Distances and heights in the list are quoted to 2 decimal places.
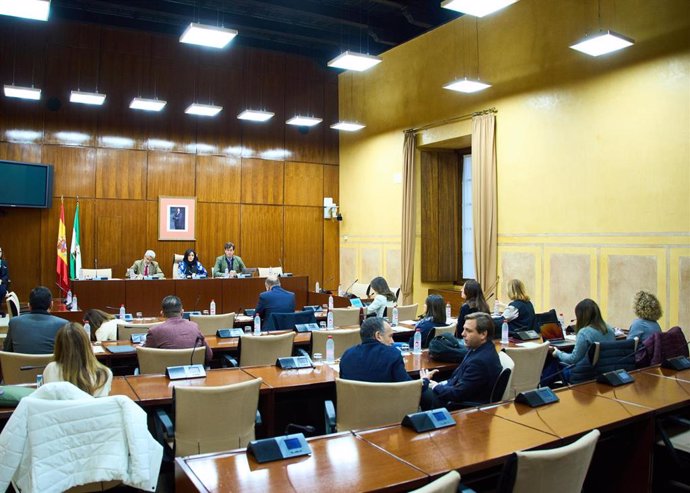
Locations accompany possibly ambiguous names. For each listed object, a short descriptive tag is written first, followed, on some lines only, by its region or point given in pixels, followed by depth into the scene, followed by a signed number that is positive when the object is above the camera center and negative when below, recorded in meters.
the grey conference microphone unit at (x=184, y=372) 3.70 -0.79
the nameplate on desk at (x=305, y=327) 5.88 -0.78
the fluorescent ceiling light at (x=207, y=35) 7.19 +2.79
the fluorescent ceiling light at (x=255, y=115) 10.36 +2.48
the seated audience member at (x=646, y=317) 4.84 -0.55
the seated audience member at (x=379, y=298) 6.86 -0.56
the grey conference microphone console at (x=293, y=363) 4.07 -0.80
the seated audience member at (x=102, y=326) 5.31 -0.70
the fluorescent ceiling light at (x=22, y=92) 9.00 +2.51
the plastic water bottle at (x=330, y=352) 4.29 -0.76
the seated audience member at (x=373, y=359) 3.42 -0.65
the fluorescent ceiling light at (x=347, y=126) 10.82 +2.38
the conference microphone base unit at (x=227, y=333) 5.45 -0.78
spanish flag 9.93 -0.18
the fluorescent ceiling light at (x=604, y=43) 6.16 +2.29
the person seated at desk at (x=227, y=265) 10.37 -0.25
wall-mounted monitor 9.66 +1.13
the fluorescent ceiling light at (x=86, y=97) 9.17 +2.49
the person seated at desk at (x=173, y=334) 4.46 -0.65
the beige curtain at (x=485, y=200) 8.94 +0.82
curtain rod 9.10 +2.26
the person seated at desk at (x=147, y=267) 9.97 -0.28
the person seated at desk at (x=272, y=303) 6.56 -0.60
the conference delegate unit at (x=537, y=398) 3.06 -0.79
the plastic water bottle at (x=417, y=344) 4.72 -0.76
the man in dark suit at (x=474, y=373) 3.46 -0.73
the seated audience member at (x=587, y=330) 4.39 -0.60
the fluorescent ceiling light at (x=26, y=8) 6.14 +2.66
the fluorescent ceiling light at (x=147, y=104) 9.71 +2.52
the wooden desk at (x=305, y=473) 2.02 -0.82
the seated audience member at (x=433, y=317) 5.38 -0.62
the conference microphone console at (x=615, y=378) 3.55 -0.79
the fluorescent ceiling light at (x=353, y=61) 7.97 +2.72
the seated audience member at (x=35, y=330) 4.45 -0.62
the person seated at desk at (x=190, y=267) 10.20 -0.29
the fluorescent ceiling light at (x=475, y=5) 5.82 +2.55
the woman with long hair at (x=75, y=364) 2.85 -0.57
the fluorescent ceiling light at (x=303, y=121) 10.73 +2.46
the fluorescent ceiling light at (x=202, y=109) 10.02 +2.50
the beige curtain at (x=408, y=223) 10.70 +0.54
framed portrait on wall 11.27 +0.66
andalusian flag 10.07 -0.06
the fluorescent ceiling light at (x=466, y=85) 8.08 +2.37
